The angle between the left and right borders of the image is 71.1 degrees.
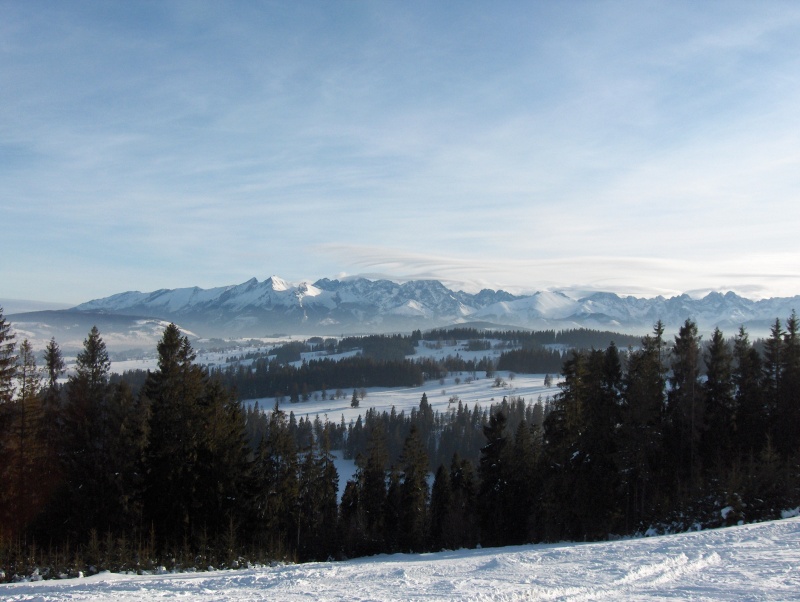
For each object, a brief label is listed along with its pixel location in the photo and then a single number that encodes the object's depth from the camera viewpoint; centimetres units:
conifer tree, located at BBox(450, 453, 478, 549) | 4222
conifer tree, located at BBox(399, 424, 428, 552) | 4331
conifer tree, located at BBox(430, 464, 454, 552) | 4422
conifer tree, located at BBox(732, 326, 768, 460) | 3712
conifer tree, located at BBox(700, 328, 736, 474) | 3703
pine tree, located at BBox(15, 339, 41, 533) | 2514
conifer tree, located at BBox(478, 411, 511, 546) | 3850
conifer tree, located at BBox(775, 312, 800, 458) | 3556
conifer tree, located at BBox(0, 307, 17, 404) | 2497
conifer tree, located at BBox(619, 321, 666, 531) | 3141
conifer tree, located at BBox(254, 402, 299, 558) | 3678
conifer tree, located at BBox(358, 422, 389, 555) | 4656
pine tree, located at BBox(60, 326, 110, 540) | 2617
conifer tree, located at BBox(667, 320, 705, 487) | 3562
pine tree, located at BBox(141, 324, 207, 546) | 2645
